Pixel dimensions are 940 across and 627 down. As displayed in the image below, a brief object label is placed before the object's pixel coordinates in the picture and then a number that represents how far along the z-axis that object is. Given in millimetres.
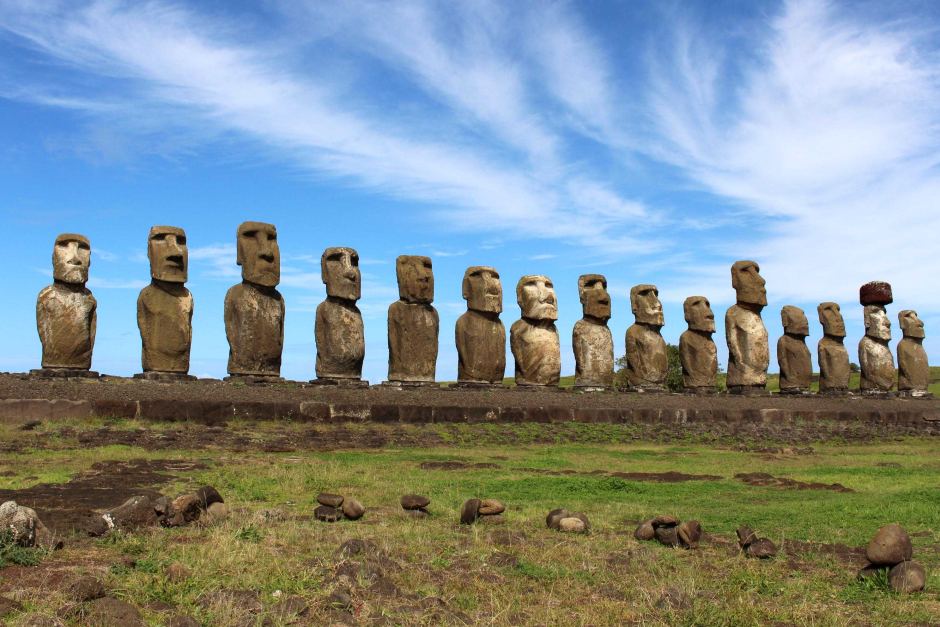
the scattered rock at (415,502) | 7723
